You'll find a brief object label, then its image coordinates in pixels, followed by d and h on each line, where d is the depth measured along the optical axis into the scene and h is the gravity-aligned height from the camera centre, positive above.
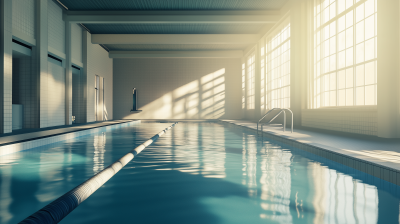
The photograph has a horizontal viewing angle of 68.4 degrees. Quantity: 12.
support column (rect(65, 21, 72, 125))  10.66 +1.30
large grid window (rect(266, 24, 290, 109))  10.80 +1.64
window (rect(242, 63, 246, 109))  18.23 +1.52
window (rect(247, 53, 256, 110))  16.28 +1.61
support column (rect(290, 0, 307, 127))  8.93 +1.69
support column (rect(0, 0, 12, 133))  6.64 +1.02
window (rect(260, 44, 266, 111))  13.87 +1.58
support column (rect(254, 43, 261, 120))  14.43 +1.29
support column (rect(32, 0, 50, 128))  8.48 +1.52
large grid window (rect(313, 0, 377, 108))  5.93 +1.33
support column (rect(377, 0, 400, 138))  5.17 +0.78
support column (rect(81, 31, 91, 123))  12.56 +1.67
